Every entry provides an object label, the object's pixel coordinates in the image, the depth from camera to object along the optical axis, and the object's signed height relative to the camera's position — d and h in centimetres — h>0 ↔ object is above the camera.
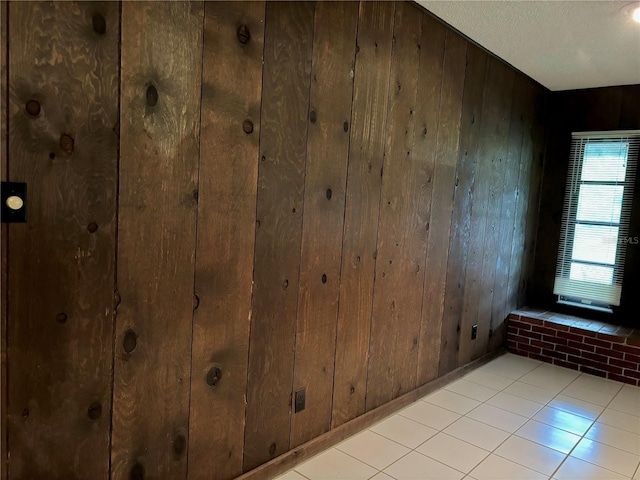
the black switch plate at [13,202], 121 -4
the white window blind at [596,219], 397 +4
